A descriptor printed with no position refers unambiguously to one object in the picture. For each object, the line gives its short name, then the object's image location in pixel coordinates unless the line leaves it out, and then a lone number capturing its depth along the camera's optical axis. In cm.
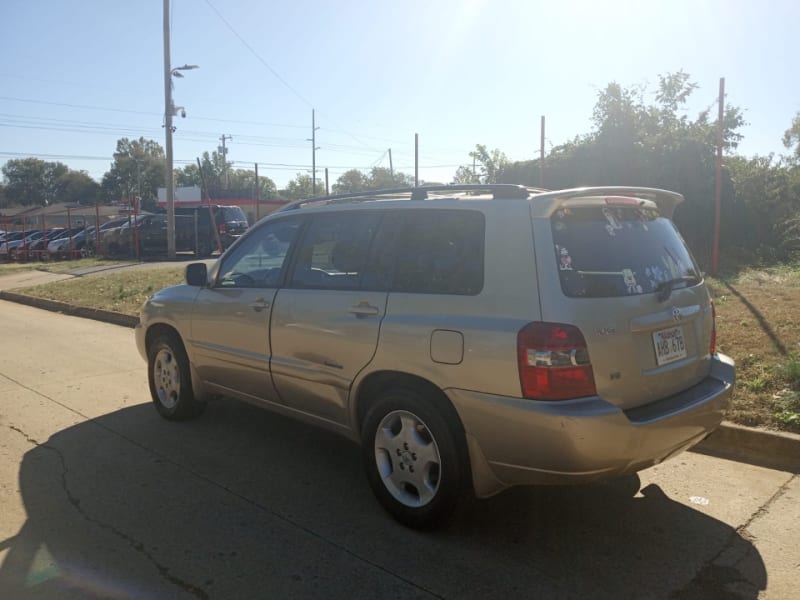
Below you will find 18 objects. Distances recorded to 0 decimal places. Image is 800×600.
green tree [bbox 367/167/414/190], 6078
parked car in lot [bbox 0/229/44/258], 2780
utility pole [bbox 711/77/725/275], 1033
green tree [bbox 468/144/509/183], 1803
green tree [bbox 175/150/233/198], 10594
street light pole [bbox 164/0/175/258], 2262
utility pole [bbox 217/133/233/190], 8194
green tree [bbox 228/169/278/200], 10957
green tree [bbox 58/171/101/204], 11756
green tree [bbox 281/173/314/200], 9799
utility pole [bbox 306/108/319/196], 6456
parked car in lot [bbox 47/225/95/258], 2739
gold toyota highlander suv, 309
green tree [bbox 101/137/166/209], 10875
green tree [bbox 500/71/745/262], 1410
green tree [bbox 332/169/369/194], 7581
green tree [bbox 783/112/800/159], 4237
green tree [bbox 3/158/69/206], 12131
